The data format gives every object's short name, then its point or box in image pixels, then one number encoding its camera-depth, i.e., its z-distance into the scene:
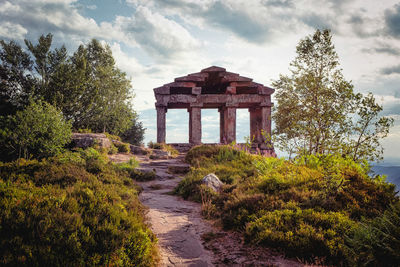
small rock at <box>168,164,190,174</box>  11.30
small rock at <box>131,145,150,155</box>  16.11
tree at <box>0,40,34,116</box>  21.12
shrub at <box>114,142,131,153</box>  15.88
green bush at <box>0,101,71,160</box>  9.02
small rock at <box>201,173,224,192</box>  7.40
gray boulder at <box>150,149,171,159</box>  14.55
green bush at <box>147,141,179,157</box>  16.93
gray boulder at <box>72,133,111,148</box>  13.22
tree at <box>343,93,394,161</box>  7.80
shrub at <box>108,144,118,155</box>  14.24
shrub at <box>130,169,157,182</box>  9.56
